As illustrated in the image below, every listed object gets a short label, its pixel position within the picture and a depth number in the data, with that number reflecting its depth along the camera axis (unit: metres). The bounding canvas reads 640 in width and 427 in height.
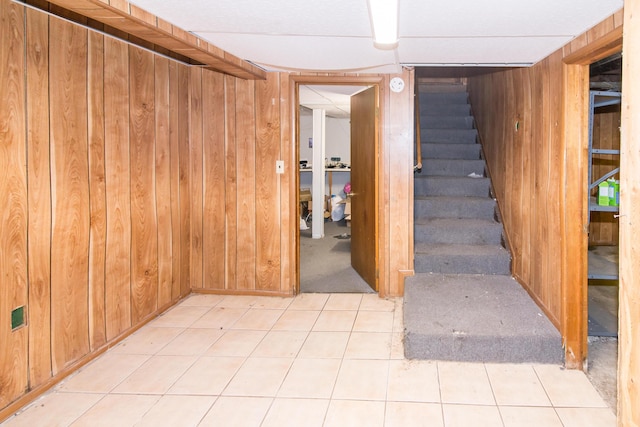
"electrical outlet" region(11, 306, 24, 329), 2.05
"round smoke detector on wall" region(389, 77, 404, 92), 3.65
